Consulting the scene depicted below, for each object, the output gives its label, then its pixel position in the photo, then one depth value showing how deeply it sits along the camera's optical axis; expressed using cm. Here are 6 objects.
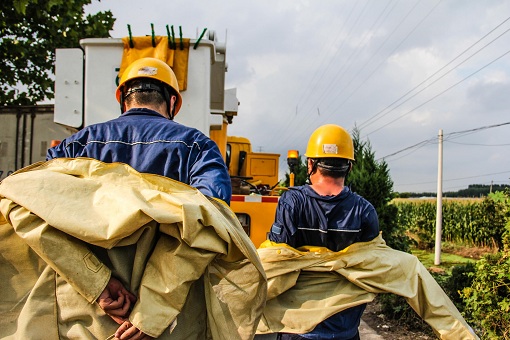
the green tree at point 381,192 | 783
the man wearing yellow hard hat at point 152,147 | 200
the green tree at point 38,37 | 853
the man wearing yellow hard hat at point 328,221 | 268
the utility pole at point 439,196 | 1384
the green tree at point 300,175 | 1790
